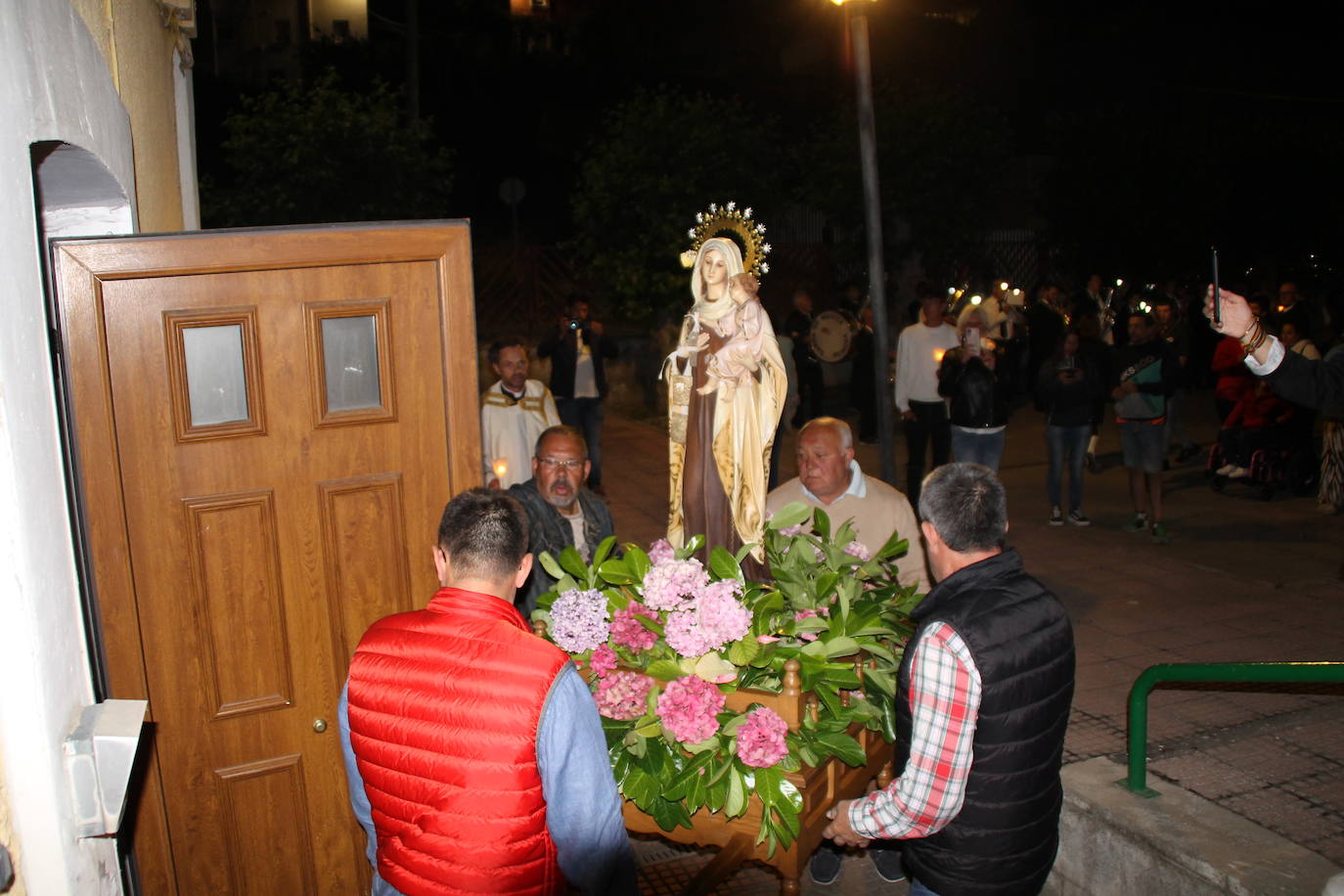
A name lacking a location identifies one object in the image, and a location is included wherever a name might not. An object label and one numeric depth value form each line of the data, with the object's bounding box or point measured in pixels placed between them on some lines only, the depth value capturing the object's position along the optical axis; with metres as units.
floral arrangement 3.32
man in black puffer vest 2.71
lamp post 7.59
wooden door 3.15
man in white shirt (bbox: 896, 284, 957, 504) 8.88
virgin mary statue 4.33
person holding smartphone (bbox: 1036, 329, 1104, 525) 8.56
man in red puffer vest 2.36
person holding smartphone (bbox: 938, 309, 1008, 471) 8.23
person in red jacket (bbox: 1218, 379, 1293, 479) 9.78
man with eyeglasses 4.59
